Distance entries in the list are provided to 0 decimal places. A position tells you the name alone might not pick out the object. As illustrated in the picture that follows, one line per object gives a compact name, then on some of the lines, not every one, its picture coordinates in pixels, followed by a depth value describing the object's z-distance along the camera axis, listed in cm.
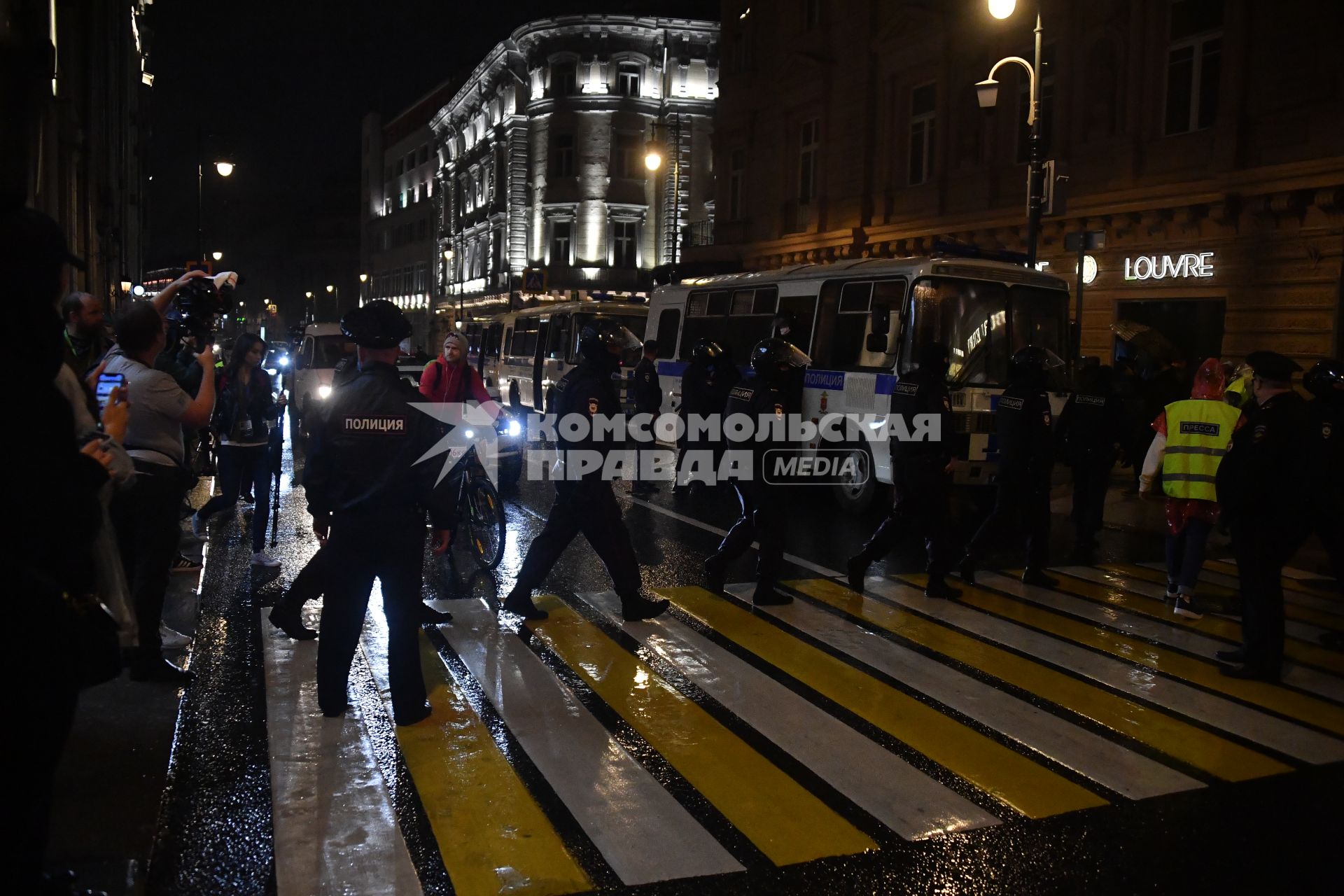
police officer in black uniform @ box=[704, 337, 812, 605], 783
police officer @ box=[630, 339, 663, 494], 1462
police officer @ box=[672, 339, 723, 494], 1146
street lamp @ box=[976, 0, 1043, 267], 1455
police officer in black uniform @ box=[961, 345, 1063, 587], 874
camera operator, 550
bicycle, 910
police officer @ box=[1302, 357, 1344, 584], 635
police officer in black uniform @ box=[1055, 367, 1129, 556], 1068
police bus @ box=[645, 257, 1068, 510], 1195
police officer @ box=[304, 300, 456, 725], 511
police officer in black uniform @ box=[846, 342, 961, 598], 802
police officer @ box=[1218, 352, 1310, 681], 615
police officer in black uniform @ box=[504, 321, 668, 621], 727
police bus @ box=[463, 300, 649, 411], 2202
